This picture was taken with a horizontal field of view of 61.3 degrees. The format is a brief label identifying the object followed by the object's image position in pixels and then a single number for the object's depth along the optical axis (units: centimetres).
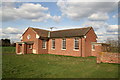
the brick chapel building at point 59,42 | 1886
